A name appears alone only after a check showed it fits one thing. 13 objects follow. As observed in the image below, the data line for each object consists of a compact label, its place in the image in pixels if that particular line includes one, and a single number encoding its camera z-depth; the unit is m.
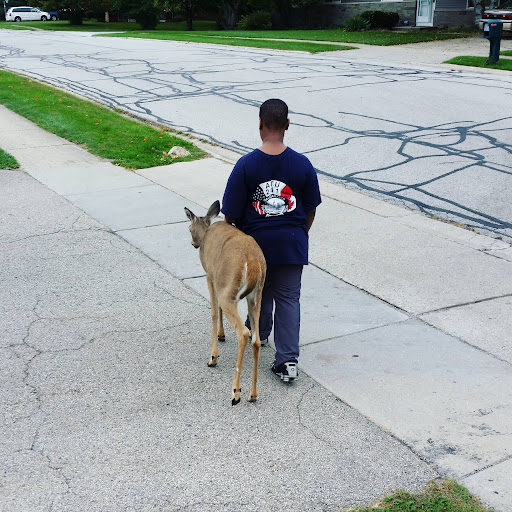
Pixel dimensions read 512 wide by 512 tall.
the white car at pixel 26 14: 65.94
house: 34.00
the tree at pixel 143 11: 47.06
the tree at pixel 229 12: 43.81
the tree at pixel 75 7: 53.19
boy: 4.11
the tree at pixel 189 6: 43.99
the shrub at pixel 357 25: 35.09
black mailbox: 18.98
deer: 3.94
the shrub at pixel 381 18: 35.38
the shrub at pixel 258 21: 41.88
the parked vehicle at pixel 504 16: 25.29
